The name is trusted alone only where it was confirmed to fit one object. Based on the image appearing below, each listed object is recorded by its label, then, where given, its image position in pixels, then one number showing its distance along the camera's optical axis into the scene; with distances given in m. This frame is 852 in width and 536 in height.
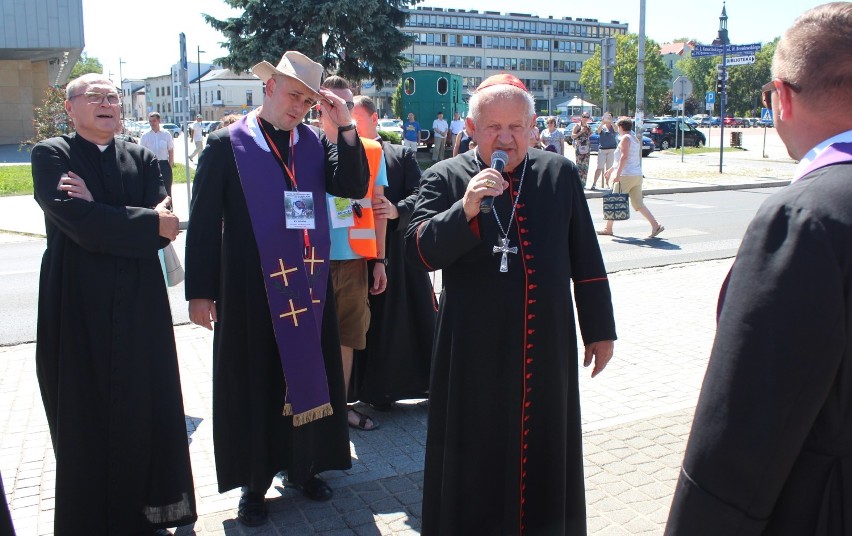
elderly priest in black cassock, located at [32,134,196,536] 3.41
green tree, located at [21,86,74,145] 23.33
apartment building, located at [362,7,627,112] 119.81
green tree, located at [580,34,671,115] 92.44
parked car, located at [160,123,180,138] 56.16
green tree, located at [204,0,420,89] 29.05
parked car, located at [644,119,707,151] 41.66
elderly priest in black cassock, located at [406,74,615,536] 3.01
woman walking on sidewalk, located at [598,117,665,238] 12.86
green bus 32.62
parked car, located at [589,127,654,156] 20.32
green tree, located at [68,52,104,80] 96.10
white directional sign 25.10
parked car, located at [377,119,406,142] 45.46
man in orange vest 4.55
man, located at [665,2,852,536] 1.54
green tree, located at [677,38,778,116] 104.00
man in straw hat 3.73
